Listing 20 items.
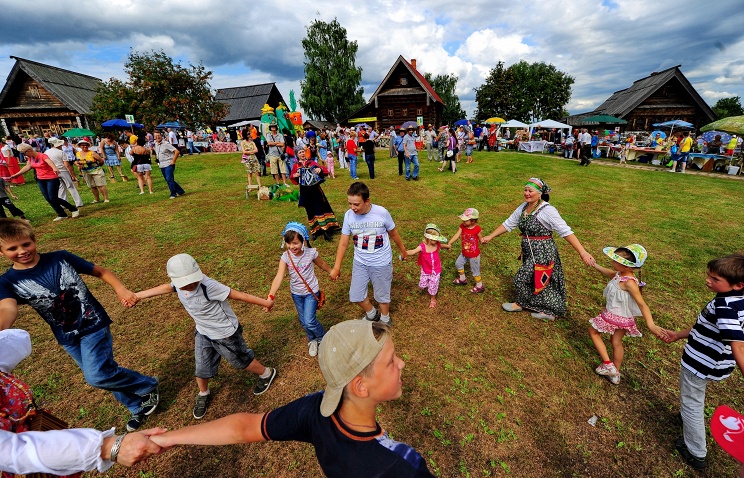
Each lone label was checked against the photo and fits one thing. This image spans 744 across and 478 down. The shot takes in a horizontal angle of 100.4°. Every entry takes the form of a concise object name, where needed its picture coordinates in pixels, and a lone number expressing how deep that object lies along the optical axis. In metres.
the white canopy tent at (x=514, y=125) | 26.19
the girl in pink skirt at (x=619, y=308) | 3.11
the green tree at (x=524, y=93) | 48.06
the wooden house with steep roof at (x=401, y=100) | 32.72
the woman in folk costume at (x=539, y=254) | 3.99
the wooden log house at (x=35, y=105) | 28.41
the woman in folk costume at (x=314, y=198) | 6.81
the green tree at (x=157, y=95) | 22.88
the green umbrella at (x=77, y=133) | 18.88
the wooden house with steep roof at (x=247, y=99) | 41.50
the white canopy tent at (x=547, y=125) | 24.55
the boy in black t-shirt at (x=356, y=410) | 1.34
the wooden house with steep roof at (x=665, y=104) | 30.39
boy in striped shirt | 2.28
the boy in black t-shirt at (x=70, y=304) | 2.43
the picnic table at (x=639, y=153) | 18.67
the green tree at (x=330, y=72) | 41.88
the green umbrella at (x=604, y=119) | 24.69
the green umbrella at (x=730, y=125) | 15.16
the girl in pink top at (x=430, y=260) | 4.65
